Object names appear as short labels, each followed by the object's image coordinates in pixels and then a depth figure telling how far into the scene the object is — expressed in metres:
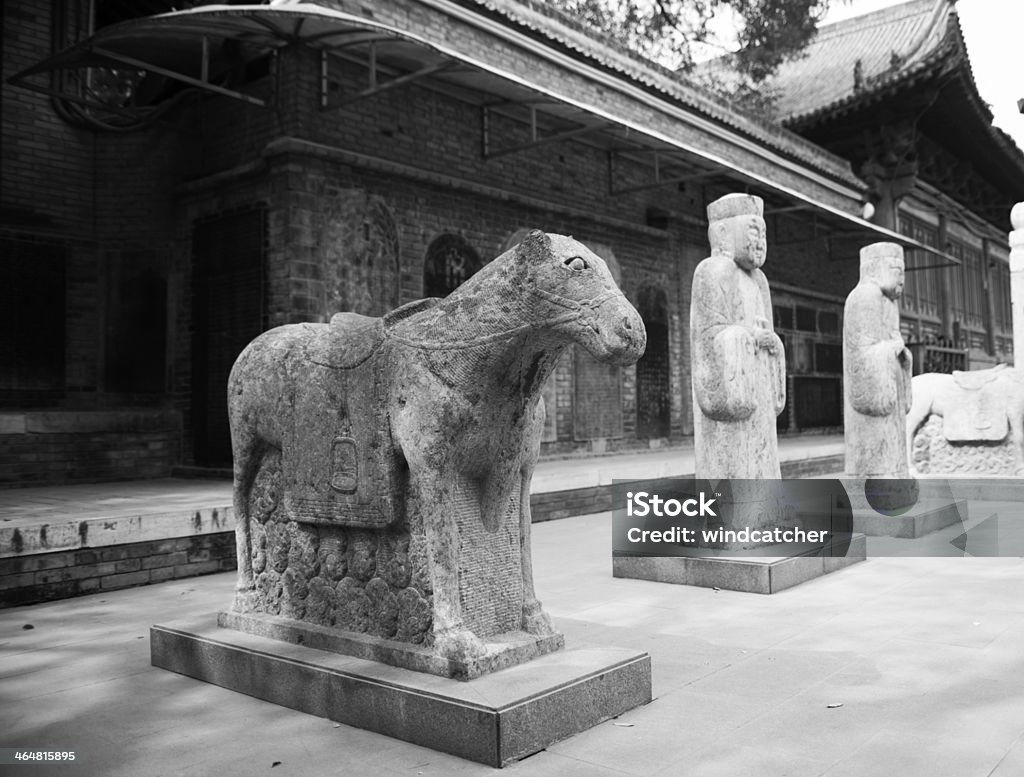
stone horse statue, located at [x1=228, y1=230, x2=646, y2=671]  3.16
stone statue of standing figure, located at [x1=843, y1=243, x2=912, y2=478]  7.63
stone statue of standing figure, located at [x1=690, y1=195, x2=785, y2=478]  5.94
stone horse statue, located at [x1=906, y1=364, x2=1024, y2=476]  9.52
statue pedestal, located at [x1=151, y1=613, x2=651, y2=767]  2.91
